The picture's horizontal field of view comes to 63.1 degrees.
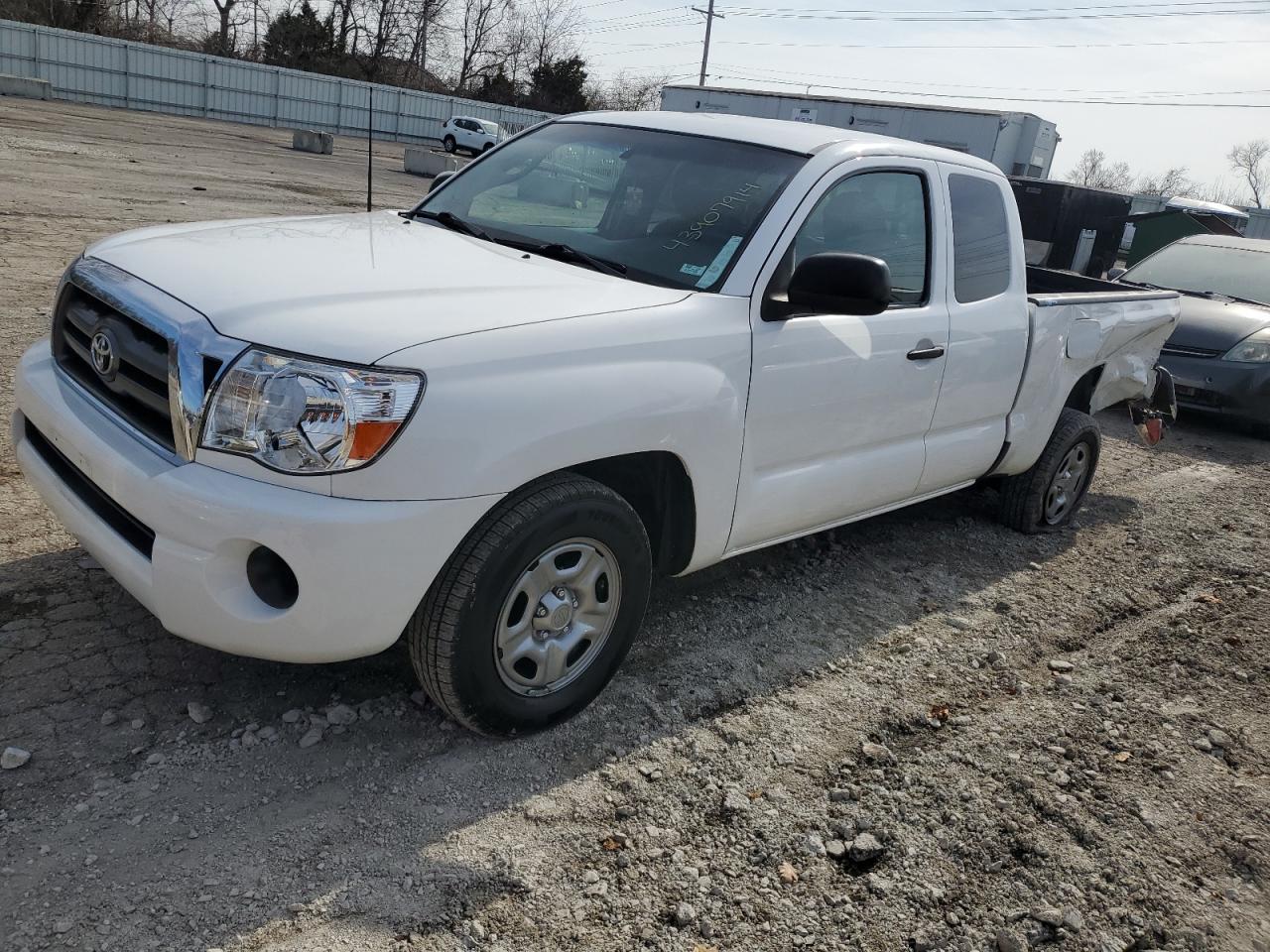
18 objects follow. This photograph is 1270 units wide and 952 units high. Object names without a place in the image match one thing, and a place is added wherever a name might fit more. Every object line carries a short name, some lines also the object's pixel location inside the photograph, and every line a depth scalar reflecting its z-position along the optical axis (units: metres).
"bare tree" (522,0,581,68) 63.55
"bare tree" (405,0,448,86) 59.12
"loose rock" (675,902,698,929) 2.58
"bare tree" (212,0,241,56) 51.32
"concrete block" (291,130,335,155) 29.92
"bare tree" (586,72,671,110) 62.74
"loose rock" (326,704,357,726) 3.18
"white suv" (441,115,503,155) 38.41
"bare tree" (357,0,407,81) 57.50
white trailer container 29.08
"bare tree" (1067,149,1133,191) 75.56
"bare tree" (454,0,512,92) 64.25
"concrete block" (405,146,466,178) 27.51
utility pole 52.00
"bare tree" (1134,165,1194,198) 73.56
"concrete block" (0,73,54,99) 30.22
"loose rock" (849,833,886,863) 2.90
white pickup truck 2.61
